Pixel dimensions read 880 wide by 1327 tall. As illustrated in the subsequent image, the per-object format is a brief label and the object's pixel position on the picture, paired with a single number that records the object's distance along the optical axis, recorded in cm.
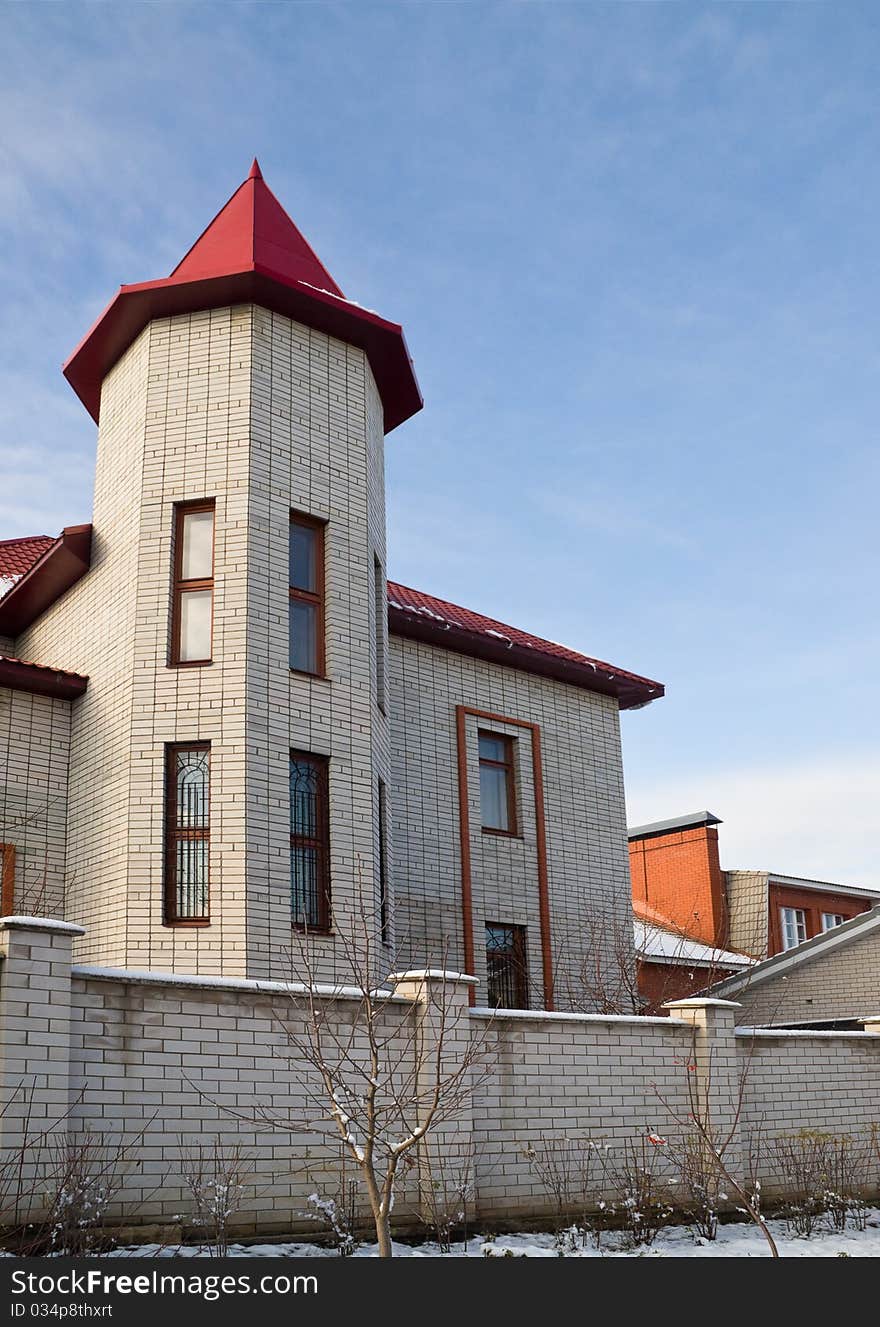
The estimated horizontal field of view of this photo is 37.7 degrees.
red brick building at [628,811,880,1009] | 2536
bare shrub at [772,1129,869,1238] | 1099
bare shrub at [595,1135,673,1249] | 984
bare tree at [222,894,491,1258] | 887
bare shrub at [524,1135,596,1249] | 978
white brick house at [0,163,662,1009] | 1158
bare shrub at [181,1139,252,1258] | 797
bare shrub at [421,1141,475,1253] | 890
